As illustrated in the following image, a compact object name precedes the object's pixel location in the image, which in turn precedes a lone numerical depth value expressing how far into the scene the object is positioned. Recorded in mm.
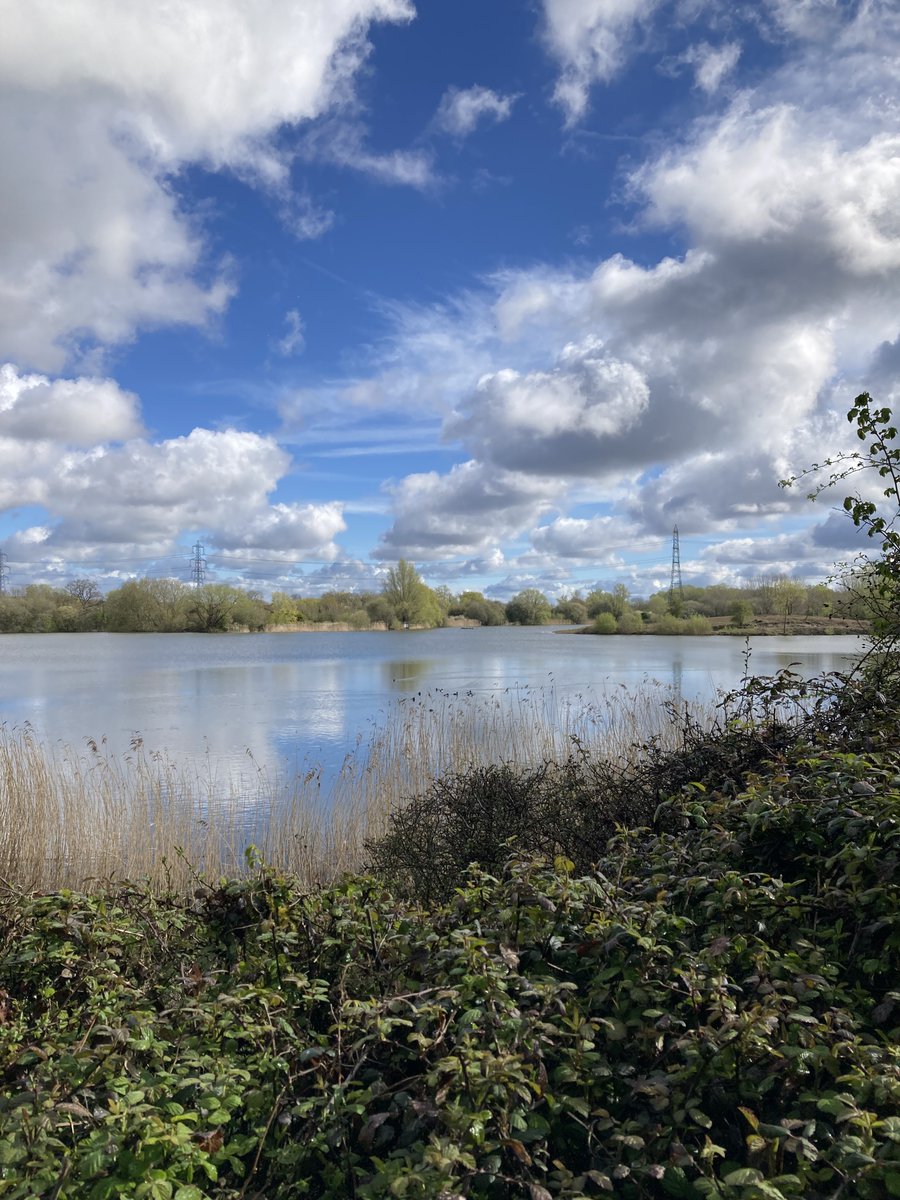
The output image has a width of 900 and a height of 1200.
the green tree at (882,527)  4586
